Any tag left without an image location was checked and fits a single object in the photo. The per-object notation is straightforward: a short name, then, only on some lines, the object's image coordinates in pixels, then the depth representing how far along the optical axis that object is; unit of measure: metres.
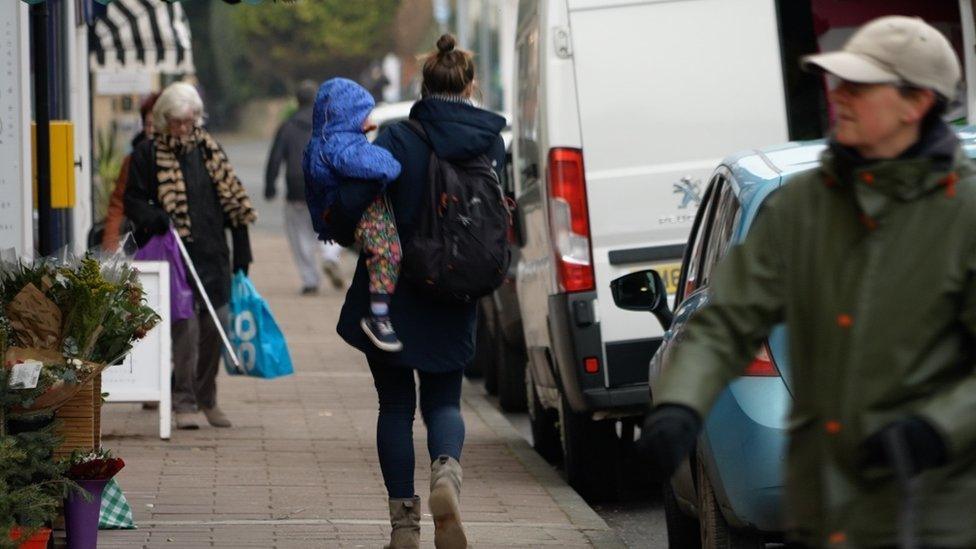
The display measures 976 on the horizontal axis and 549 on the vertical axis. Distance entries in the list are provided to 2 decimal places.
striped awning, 37.59
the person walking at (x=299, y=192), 39.31
